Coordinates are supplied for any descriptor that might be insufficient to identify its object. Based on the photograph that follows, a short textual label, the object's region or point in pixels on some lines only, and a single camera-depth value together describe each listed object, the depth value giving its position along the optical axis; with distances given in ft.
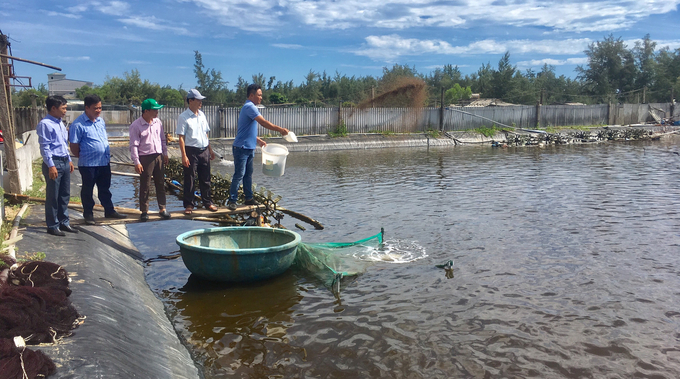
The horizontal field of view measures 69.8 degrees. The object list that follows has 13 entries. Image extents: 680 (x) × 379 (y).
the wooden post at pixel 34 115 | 64.64
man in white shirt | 24.13
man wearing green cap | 22.82
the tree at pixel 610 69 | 194.59
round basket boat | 20.53
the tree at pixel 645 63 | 189.67
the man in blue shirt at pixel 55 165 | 19.95
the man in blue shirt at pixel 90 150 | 21.44
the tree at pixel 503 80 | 172.94
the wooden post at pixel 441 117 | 111.96
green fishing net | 22.22
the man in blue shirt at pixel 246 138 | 25.00
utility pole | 23.86
